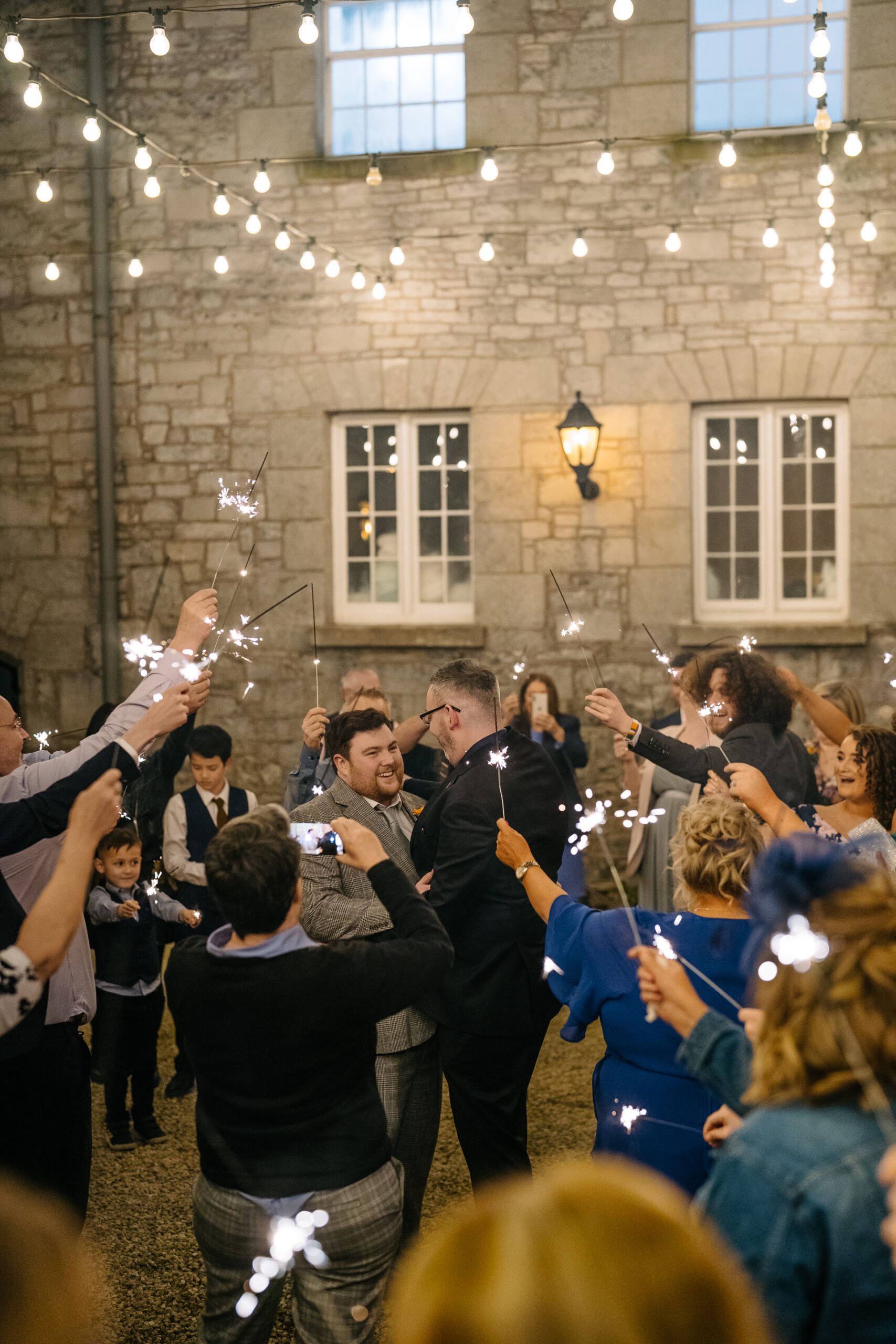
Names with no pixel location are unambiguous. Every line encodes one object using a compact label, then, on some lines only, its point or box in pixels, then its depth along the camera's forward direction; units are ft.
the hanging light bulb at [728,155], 22.50
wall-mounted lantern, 26.68
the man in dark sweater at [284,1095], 7.39
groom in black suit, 11.25
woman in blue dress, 8.45
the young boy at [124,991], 15.14
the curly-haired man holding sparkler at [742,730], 14.28
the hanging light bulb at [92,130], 17.89
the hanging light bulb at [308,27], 16.29
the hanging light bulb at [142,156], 20.39
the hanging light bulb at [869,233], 25.58
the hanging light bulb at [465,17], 15.08
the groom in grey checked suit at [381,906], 10.52
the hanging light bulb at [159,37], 16.61
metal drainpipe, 28.40
